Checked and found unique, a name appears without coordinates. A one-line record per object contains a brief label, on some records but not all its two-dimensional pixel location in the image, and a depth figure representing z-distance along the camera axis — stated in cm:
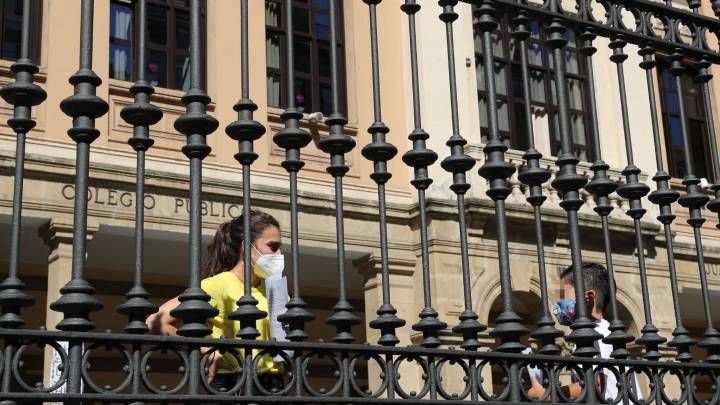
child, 473
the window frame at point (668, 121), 1617
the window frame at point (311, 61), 1305
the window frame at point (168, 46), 1202
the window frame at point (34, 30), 1130
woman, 341
